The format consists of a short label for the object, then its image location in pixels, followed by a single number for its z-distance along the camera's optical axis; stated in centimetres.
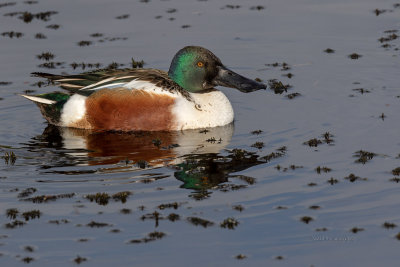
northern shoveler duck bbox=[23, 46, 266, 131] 1192
